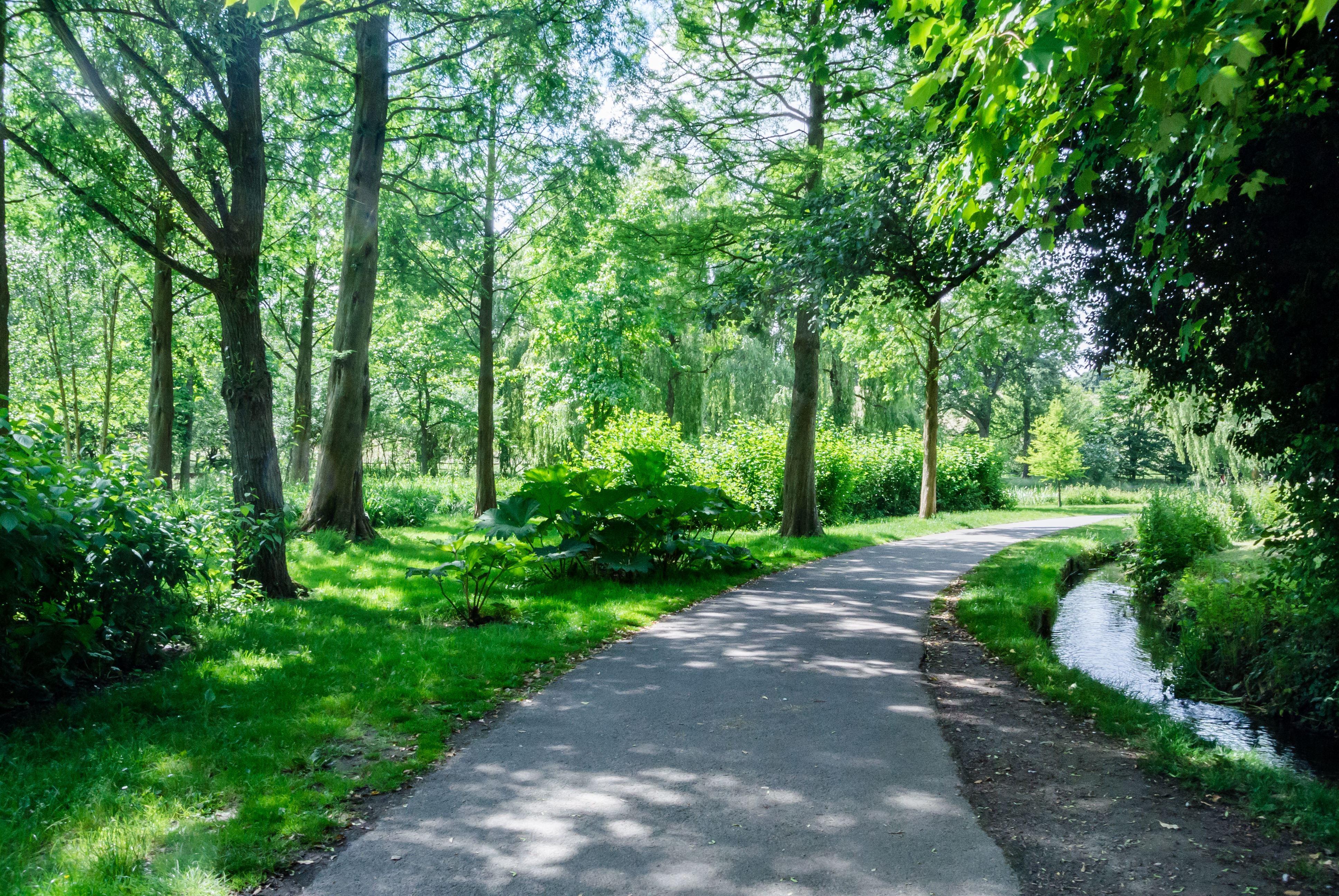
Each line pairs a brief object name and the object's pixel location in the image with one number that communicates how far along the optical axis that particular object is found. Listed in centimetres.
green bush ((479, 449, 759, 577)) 902
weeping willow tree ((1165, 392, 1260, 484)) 1469
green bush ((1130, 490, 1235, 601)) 1253
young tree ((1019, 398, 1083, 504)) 3133
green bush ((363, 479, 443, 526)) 1580
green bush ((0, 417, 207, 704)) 439
